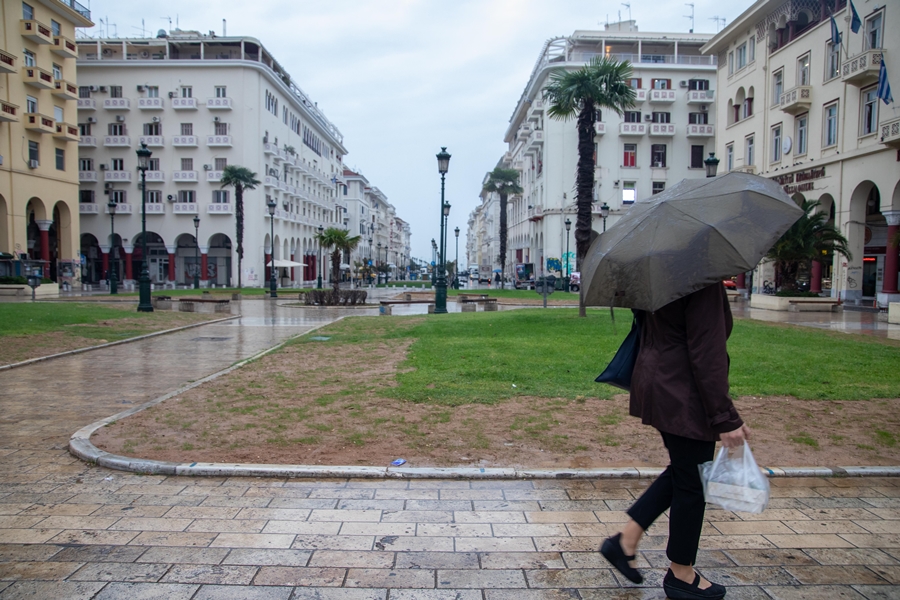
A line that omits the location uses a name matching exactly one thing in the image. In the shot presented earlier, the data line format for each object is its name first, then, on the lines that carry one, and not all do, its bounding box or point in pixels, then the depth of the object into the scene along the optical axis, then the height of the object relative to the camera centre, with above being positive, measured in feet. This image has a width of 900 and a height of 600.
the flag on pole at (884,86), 77.10 +23.23
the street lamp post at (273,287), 109.81 -3.29
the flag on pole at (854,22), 82.60 +33.67
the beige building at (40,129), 126.00 +29.78
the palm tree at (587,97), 59.31 +17.45
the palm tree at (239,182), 162.20 +23.06
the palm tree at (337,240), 115.55 +5.64
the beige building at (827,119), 82.94 +24.82
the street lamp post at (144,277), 68.33 -0.97
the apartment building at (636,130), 174.91 +40.04
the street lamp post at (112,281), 120.93 -2.50
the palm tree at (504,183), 210.79 +30.40
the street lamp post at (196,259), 150.49 +2.94
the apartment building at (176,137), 172.35 +36.85
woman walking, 9.19 -1.99
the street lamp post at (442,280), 70.54 -1.17
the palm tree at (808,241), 75.87 +3.82
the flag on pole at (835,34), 86.57 +33.41
